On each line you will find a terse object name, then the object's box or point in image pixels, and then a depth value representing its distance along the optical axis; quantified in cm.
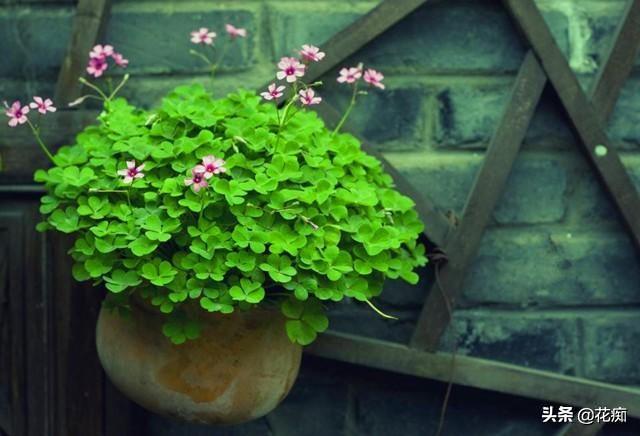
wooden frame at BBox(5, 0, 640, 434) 265
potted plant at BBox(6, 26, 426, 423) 214
